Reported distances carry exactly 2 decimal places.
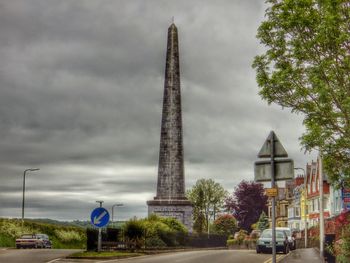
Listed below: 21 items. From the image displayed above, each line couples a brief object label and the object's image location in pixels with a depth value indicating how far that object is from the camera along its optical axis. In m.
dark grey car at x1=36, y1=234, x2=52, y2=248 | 47.20
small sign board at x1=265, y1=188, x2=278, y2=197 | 12.36
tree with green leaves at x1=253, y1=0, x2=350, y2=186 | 20.27
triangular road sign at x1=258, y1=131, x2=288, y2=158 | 13.02
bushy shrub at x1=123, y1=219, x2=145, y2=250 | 34.16
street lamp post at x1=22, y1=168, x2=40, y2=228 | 57.70
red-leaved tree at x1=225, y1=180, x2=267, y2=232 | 112.50
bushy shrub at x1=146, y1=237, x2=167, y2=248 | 36.32
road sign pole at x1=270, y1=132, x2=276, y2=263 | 12.89
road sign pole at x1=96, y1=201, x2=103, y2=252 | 28.36
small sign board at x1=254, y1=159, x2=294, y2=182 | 12.84
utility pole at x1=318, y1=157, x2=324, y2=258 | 32.69
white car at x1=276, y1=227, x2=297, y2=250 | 43.44
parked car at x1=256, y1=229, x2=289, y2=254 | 35.69
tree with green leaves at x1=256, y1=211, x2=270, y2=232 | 95.07
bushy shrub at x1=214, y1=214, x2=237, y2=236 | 106.00
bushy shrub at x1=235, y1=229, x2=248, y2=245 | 68.25
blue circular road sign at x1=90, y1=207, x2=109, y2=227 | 25.45
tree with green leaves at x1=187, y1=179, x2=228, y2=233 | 111.38
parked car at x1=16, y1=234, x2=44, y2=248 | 44.09
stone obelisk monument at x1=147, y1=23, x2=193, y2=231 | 54.16
